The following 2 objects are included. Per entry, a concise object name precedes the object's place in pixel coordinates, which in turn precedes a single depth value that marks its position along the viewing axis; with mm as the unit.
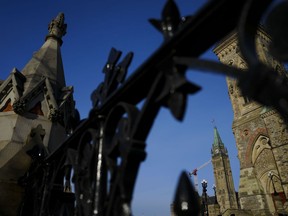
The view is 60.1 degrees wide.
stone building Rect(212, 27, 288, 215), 17359
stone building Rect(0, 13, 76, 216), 3961
